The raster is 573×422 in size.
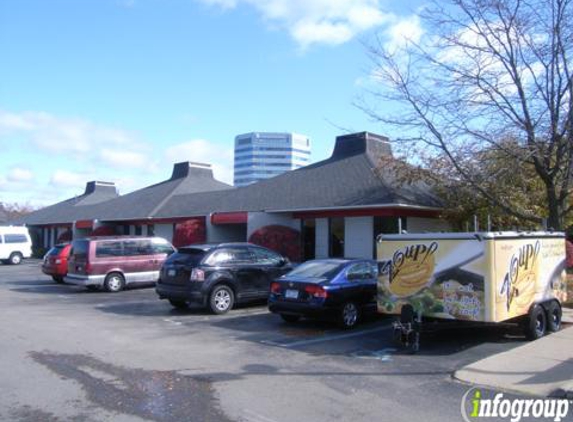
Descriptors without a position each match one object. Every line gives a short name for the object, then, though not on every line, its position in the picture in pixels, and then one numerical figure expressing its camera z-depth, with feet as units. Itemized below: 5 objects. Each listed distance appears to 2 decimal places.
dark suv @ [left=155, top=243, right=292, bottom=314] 46.19
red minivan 62.23
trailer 30.83
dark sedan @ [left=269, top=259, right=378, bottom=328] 38.45
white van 120.57
